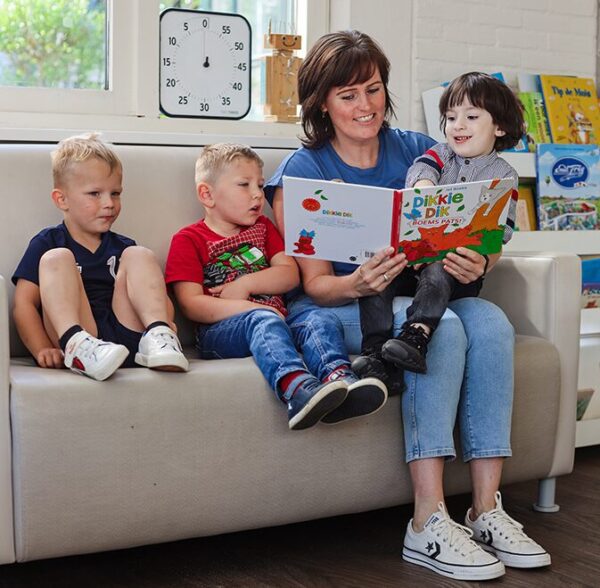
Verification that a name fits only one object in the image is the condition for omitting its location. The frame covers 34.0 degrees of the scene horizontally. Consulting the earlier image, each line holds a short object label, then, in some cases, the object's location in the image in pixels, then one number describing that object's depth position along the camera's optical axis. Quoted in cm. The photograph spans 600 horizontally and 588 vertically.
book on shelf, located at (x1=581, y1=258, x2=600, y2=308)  334
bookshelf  280
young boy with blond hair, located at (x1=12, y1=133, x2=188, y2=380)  185
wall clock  300
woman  184
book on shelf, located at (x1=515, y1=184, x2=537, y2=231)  329
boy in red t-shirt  178
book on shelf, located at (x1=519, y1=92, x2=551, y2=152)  327
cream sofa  163
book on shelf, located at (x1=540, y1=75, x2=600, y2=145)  333
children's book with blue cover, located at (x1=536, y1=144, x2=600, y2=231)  326
